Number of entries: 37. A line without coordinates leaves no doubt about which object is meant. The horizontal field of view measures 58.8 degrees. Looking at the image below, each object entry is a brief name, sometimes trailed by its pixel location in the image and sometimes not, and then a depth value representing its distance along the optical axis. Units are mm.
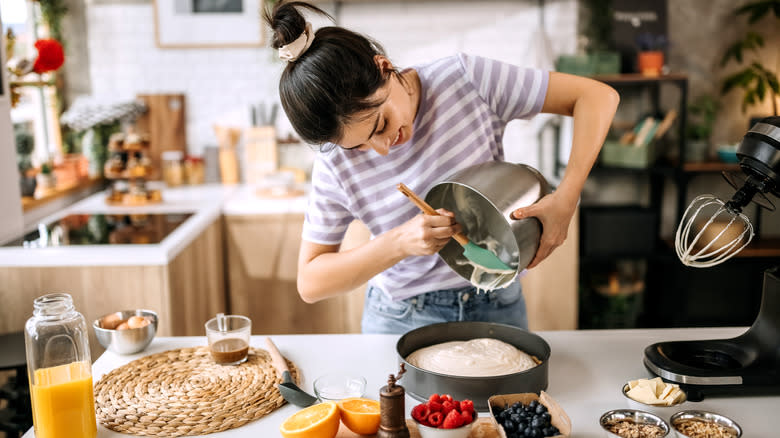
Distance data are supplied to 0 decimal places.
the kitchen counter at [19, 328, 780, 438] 1271
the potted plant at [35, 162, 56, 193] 3182
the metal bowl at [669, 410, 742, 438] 1178
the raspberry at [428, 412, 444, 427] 1140
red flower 2316
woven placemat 1275
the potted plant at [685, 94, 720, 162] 3645
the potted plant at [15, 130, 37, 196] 3170
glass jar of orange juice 1175
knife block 3727
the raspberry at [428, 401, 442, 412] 1167
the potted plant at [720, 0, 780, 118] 3473
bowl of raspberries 1128
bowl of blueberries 1140
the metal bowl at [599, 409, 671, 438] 1167
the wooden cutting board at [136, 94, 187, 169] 3736
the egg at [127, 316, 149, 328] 1615
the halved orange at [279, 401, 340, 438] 1155
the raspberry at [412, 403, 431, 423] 1159
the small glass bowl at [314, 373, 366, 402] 1313
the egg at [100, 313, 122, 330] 1625
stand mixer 1207
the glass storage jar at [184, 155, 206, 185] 3721
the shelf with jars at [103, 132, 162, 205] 3158
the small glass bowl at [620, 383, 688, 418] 1274
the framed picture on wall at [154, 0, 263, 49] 3662
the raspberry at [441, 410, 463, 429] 1126
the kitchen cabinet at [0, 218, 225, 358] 2385
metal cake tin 1274
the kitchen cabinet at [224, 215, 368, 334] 3281
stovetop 2512
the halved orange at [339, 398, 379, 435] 1203
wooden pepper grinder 1157
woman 1348
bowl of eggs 1580
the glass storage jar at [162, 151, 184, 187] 3674
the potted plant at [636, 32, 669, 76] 3484
